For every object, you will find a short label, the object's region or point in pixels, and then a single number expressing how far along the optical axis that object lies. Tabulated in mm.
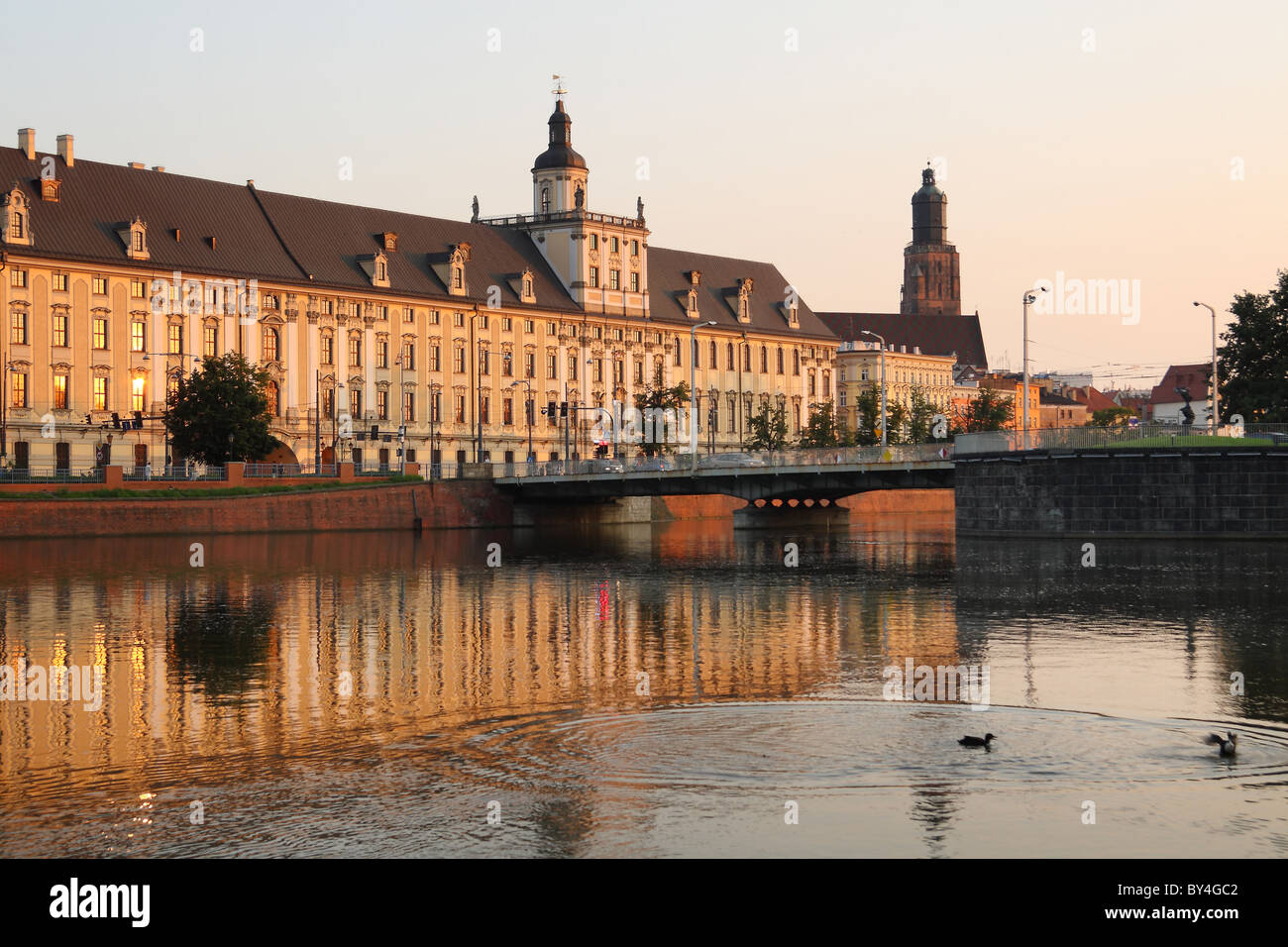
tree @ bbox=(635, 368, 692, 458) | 145500
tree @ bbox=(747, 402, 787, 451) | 158250
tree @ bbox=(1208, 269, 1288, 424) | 98500
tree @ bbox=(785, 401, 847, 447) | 159125
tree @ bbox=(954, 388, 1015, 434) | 167875
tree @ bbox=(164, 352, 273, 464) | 101438
